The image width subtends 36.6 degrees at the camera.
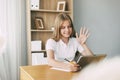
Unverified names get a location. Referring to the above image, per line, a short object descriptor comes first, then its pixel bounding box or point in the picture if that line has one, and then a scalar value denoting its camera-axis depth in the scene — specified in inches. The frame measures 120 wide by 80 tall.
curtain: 118.7
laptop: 50.2
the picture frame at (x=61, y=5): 133.2
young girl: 79.7
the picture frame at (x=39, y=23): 126.8
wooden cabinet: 121.5
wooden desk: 50.5
